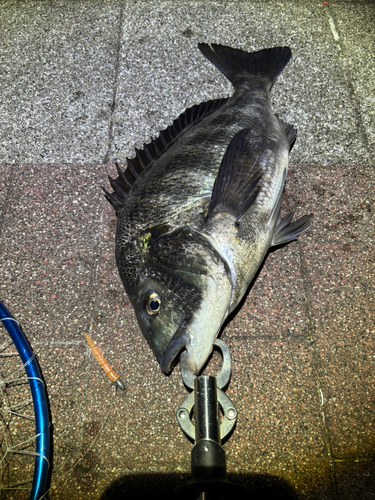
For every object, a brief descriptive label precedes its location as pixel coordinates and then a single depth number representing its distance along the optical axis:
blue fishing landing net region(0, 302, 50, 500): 0.56
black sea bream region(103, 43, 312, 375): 0.54
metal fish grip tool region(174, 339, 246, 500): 0.45
